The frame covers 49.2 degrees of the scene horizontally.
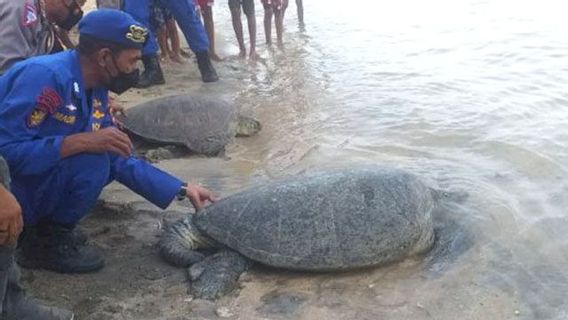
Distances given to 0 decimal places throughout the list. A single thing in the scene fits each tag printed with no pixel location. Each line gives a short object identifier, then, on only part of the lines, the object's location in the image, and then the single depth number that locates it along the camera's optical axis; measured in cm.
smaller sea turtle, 504
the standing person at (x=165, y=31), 692
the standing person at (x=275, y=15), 897
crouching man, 263
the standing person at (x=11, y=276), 198
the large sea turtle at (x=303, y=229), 307
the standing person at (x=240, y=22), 841
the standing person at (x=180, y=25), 658
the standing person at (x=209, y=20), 821
